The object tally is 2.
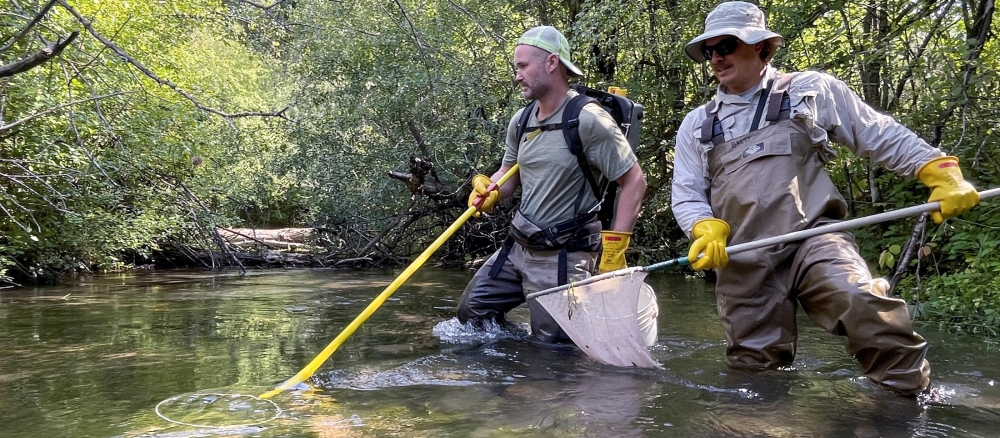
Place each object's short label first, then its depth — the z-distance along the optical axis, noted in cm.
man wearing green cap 399
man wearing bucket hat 280
